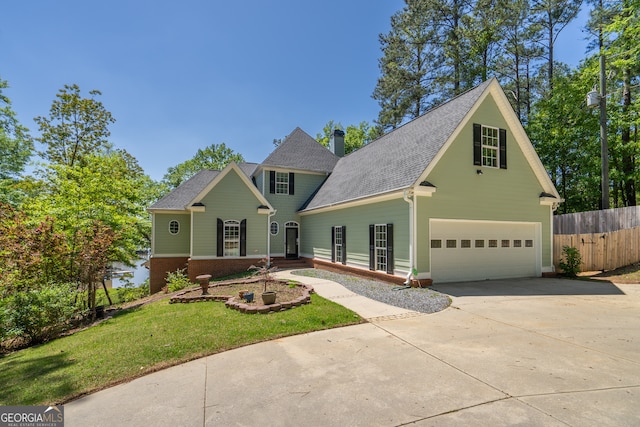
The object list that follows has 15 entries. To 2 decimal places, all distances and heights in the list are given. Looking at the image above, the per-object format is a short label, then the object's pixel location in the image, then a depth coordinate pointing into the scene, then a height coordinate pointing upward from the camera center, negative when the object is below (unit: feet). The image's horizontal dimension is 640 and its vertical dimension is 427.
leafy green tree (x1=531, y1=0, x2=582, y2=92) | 71.41 +50.34
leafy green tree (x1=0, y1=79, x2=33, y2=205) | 63.36 +17.18
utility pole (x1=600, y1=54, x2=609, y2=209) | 45.98 +12.69
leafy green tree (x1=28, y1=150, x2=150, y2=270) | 32.71 +2.32
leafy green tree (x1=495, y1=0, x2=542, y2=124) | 71.94 +44.05
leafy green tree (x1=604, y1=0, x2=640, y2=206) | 50.90 +25.75
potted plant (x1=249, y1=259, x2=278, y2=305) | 24.45 -6.38
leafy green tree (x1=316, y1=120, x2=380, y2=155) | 115.96 +34.25
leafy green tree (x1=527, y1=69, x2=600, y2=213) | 61.72 +17.50
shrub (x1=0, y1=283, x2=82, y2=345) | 23.89 -7.73
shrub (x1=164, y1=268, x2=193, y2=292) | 43.04 -9.11
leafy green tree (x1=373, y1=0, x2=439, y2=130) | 77.71 +44.86
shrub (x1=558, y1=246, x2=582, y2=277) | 39.93 -5.79
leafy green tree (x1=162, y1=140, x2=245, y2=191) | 114.83 +24.16
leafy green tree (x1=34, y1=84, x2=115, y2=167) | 63.98 +21.29
